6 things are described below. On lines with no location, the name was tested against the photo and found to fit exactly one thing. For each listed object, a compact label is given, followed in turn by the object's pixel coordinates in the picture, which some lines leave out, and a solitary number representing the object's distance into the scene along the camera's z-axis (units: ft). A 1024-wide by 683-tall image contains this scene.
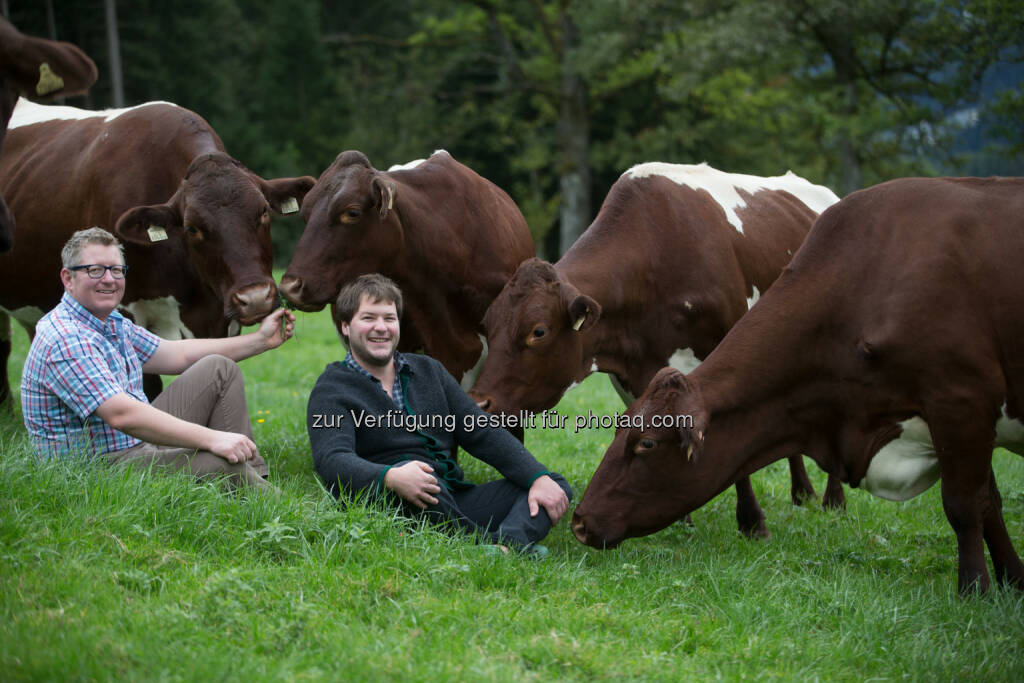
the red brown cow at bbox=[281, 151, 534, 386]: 20.07
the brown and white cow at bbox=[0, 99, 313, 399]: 20.11
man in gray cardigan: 15.83
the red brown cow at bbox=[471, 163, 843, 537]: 18.90
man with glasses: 15.05
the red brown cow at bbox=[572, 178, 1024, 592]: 15.61
